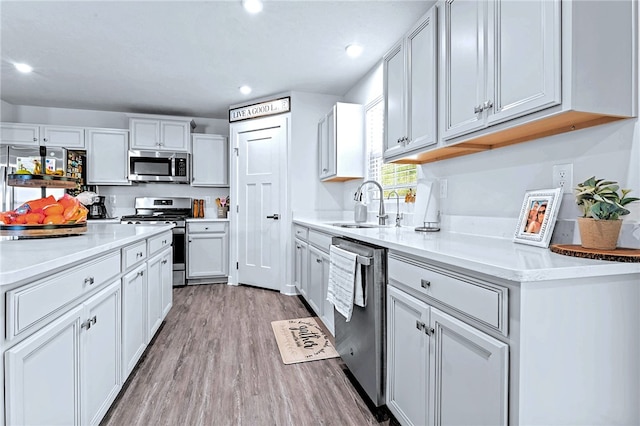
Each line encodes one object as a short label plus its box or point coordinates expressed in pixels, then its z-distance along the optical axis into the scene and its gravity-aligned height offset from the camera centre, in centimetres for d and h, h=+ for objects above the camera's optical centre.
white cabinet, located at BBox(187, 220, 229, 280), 463 -56
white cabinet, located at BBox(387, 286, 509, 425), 101 -58
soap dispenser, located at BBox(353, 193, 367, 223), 306 -1
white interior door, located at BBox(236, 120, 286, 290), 422 +10
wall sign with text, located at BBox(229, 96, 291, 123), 414 +132
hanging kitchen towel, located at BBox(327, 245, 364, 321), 184 -41
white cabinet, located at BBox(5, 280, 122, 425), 99 -59
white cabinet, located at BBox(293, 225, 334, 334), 270 -56
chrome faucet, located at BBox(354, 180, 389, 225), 283 -3
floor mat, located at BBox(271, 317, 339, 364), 240 -105
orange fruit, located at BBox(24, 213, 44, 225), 164 -4
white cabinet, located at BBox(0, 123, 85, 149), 437 +100
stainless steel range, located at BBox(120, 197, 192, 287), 453 -10
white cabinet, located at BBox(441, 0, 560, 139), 117 +63
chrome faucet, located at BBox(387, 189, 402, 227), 272 -1
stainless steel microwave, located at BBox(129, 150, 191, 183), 469 +63
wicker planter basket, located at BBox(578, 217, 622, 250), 112 -7
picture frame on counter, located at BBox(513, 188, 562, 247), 138 -2
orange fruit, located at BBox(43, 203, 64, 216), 172 +0
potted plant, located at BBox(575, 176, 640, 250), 112 +0
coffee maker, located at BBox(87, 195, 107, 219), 470 -1
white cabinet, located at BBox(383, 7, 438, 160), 186 +76
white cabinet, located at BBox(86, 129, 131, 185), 464 +75
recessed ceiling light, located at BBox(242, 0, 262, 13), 229 +145
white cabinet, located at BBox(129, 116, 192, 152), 466 +110
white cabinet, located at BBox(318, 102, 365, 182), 345 +74
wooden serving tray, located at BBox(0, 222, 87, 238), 158 -11
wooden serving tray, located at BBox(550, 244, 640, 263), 101 -13
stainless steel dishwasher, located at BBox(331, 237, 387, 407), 171 -62
